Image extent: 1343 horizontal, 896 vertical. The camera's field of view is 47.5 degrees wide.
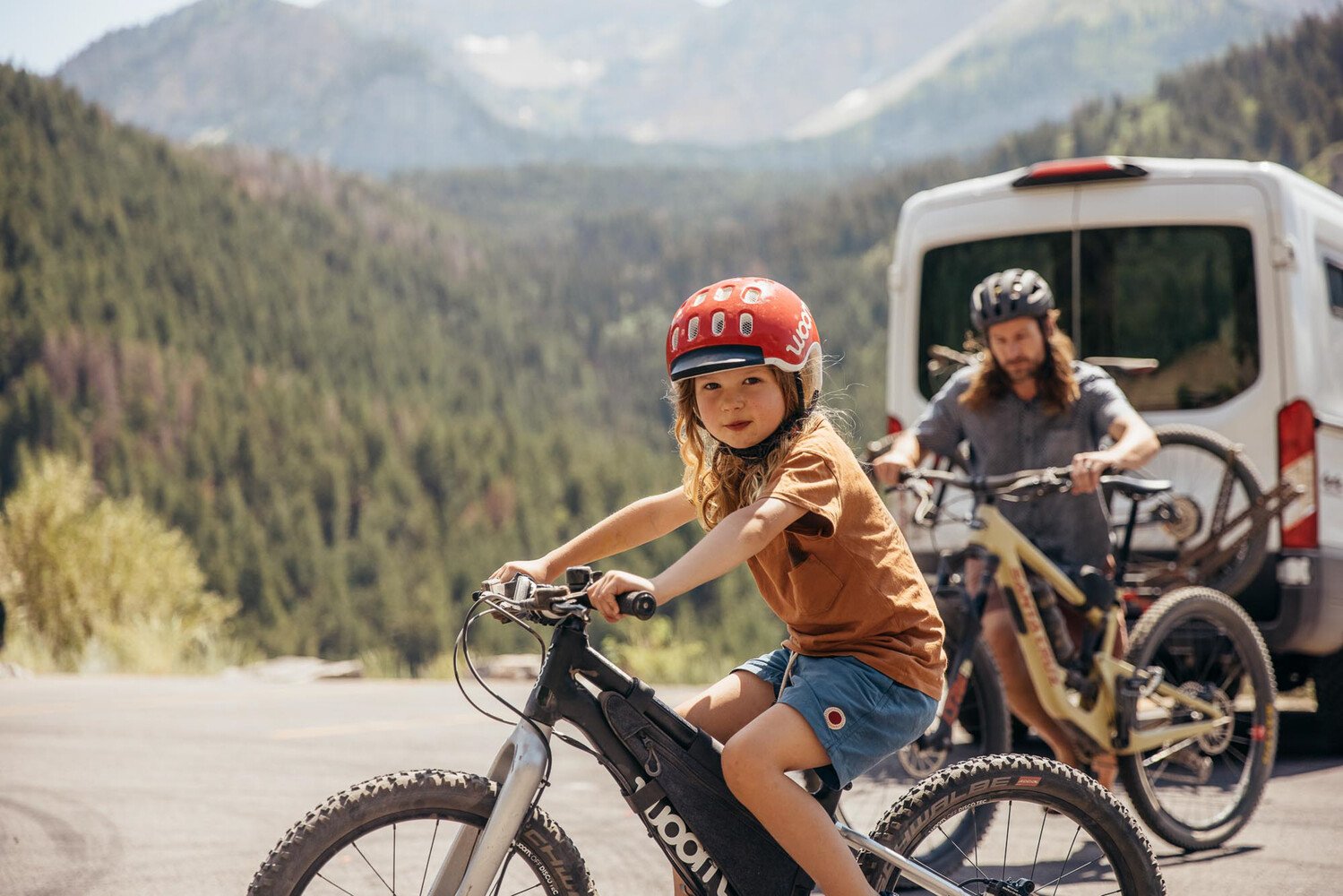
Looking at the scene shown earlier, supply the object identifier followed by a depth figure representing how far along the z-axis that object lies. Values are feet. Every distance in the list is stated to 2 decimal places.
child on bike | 10.37
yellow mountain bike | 17.46
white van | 23.62
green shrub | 57.06
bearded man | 18.98
